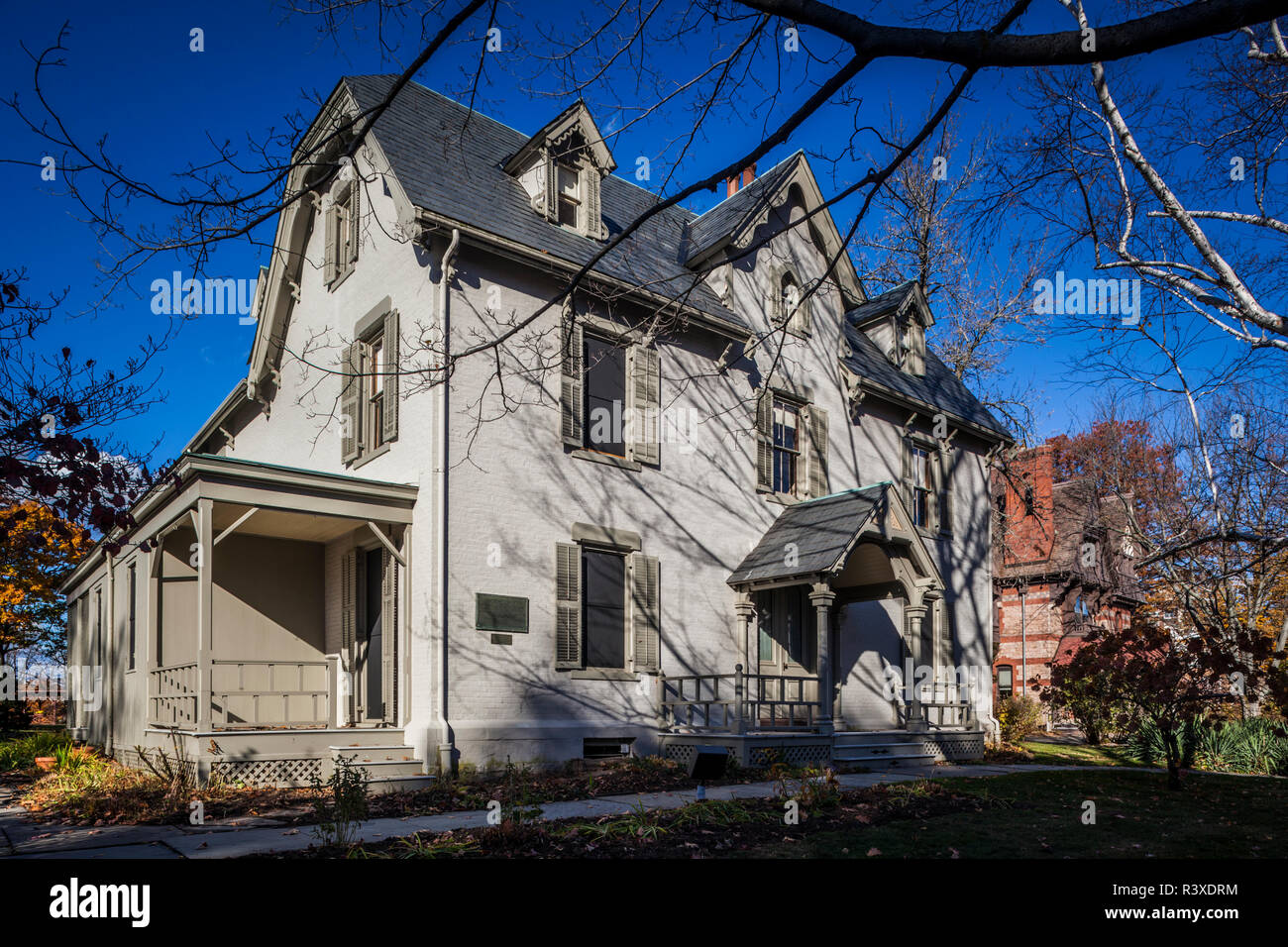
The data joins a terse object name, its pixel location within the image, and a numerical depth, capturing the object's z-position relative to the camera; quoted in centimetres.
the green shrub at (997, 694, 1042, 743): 2406
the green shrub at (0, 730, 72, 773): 1706
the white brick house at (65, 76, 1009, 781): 1364
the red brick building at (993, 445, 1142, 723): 3447
